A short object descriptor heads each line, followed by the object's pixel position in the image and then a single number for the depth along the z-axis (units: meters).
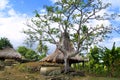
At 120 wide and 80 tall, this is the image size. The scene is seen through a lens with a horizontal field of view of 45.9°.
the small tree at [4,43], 17.35
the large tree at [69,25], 11.67
